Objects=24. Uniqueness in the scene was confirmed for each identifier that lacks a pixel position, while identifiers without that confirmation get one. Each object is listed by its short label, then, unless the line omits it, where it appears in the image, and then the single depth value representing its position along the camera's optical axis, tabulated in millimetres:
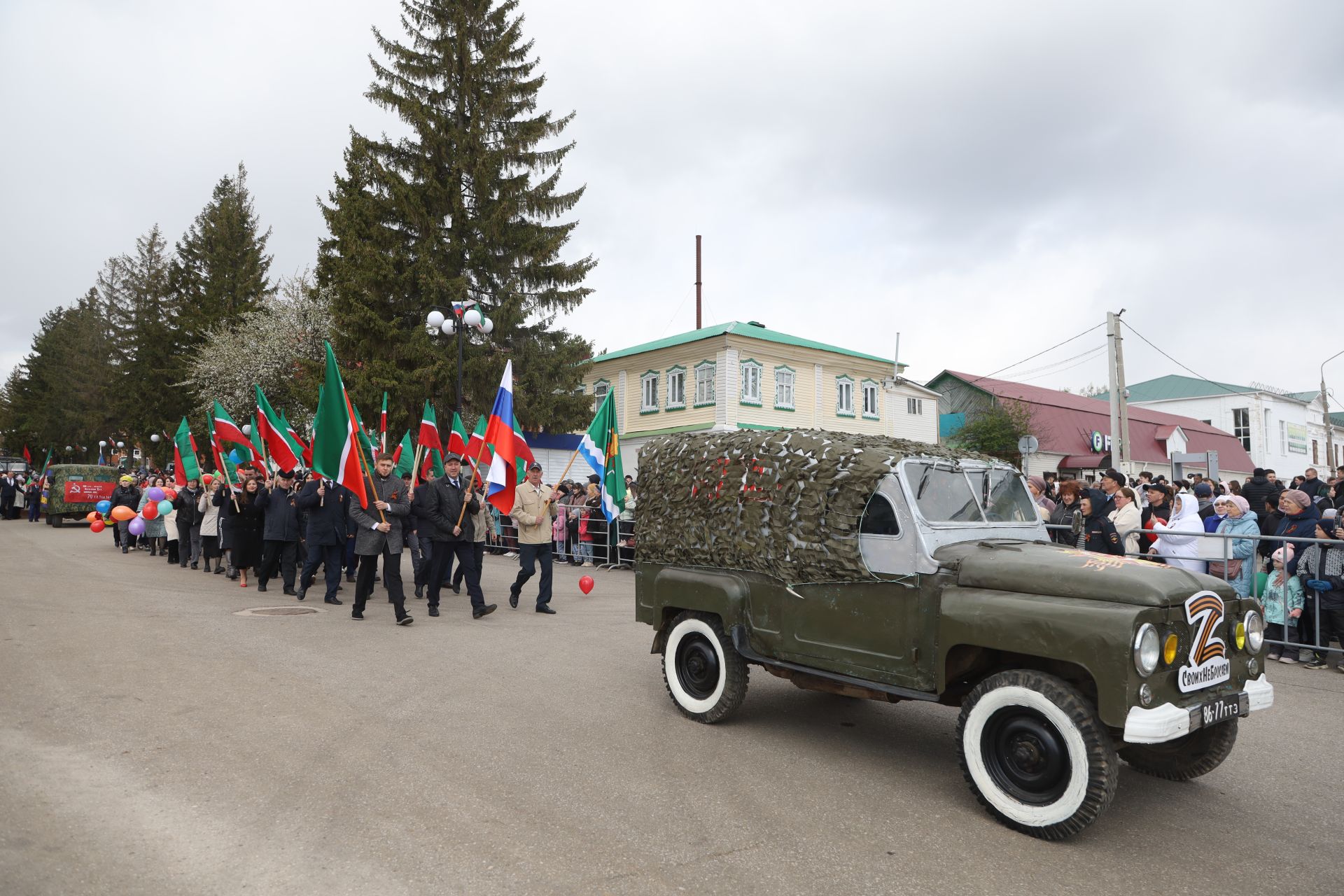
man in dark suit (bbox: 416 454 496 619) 10742
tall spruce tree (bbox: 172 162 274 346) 45750
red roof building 44719
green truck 30672
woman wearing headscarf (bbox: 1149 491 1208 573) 9273
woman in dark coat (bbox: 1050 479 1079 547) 10789
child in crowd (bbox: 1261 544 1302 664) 8312
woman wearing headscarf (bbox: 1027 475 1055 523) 11465
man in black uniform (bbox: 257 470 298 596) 12805
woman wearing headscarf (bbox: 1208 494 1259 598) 8773
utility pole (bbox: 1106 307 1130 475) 22703
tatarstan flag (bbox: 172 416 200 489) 16609
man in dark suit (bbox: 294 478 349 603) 12289
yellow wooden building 33125
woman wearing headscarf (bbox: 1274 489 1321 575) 8445
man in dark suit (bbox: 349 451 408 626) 9953
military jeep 4031
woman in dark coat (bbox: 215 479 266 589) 13781
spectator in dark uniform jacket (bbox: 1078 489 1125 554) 9516
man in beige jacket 10828
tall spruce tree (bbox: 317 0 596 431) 25828
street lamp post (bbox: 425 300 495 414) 17641
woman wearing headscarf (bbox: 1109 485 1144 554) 10273
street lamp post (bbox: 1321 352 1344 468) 38781
